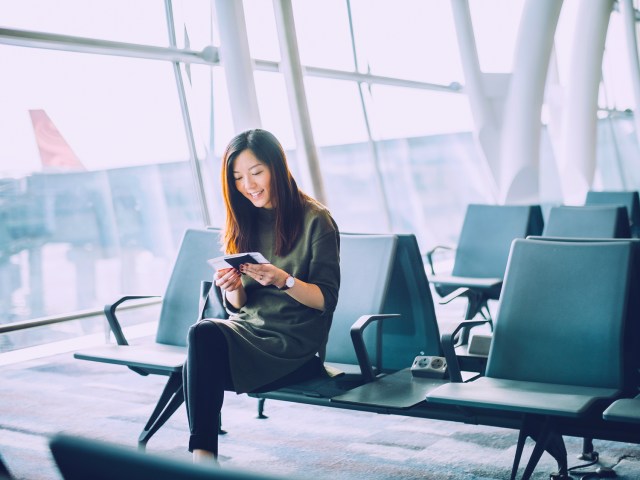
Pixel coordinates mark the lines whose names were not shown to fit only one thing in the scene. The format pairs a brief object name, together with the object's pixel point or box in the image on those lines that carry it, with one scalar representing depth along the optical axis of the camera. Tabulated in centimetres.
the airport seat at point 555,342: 264
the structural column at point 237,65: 582
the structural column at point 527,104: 841
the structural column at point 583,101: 981
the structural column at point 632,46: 1327
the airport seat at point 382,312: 323
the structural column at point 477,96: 858
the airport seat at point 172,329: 345
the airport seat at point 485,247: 534
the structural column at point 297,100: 641
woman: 287
